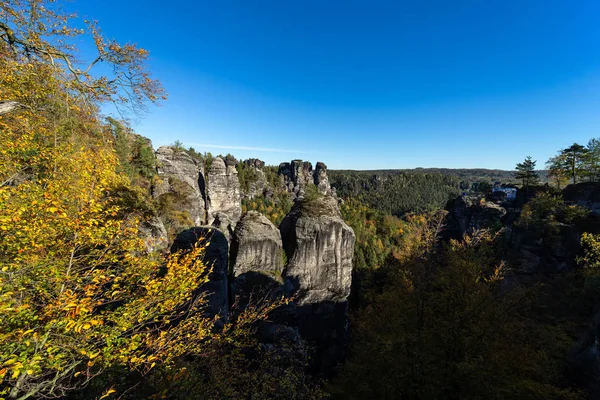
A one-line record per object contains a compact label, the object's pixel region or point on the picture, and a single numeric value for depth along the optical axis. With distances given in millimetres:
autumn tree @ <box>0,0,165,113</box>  7281
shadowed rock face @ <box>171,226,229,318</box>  18203
